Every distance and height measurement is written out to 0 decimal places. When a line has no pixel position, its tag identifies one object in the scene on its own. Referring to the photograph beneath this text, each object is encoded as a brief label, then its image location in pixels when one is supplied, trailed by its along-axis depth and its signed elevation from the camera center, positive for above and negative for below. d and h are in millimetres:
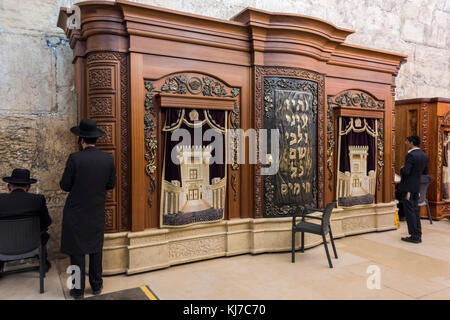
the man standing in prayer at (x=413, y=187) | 4715 -449
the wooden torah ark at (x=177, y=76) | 3541 +919
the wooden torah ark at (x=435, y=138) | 6035 +299
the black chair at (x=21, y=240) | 3018 -764
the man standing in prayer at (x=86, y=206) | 2992 -448
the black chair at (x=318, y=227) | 3786 -827
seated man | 3150 -429
